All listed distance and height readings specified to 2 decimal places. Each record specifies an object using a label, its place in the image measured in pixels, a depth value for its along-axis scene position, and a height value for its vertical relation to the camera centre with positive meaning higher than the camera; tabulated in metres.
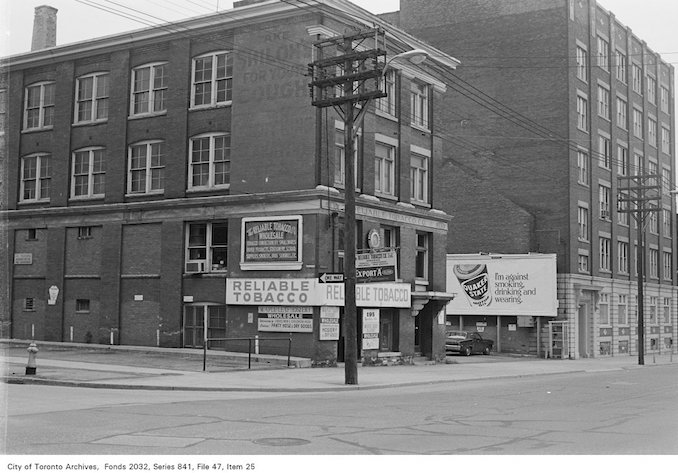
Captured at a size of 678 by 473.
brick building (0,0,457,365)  32.03 +4.97
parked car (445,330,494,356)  46.62 -1.75
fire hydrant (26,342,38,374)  22.67 -1.54
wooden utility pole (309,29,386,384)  23.69 +5.21
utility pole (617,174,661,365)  43.90 +3.73
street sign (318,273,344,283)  24.91 +0.98
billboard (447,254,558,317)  51.88 +1.79
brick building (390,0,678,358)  54.28 +11.46
